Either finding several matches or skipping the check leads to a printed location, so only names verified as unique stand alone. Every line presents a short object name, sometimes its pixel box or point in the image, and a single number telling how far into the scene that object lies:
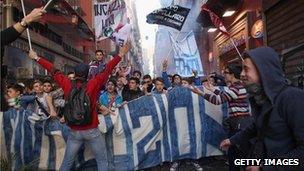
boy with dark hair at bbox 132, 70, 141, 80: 5.67
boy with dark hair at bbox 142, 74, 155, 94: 5.46
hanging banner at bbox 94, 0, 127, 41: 7.36
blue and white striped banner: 3.80
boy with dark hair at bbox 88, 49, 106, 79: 4.88
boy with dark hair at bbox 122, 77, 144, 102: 4.83
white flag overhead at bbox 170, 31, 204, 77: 6.76
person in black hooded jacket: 1.21
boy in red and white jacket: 3.07
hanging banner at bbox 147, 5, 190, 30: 6.82
